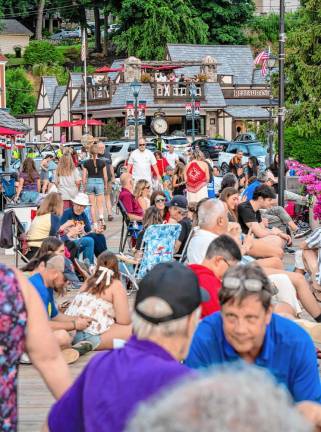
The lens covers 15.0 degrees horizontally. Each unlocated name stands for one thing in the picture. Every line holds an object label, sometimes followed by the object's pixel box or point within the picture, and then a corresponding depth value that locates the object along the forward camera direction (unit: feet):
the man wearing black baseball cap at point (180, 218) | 46.47
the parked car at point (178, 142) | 161.38
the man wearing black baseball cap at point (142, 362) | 11.61
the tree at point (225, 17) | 266.16
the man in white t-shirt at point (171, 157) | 109.50
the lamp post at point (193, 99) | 170.50
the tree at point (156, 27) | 256.73
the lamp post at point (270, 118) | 113.17
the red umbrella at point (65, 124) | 214.28
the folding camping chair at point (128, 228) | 54.65
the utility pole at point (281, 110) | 66.44
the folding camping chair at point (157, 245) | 45.55
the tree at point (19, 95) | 272.10
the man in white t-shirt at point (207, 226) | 31.19
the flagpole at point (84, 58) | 212.23
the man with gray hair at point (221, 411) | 7.99
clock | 188.65
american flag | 143.95
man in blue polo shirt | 16.38
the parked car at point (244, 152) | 150.61
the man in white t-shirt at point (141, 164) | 75.61
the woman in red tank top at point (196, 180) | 62.85
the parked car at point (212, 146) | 168.45
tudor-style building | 218.38
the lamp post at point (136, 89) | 117.70
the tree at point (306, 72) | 118.11
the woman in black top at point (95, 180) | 73.87
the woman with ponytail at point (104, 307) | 34.30
